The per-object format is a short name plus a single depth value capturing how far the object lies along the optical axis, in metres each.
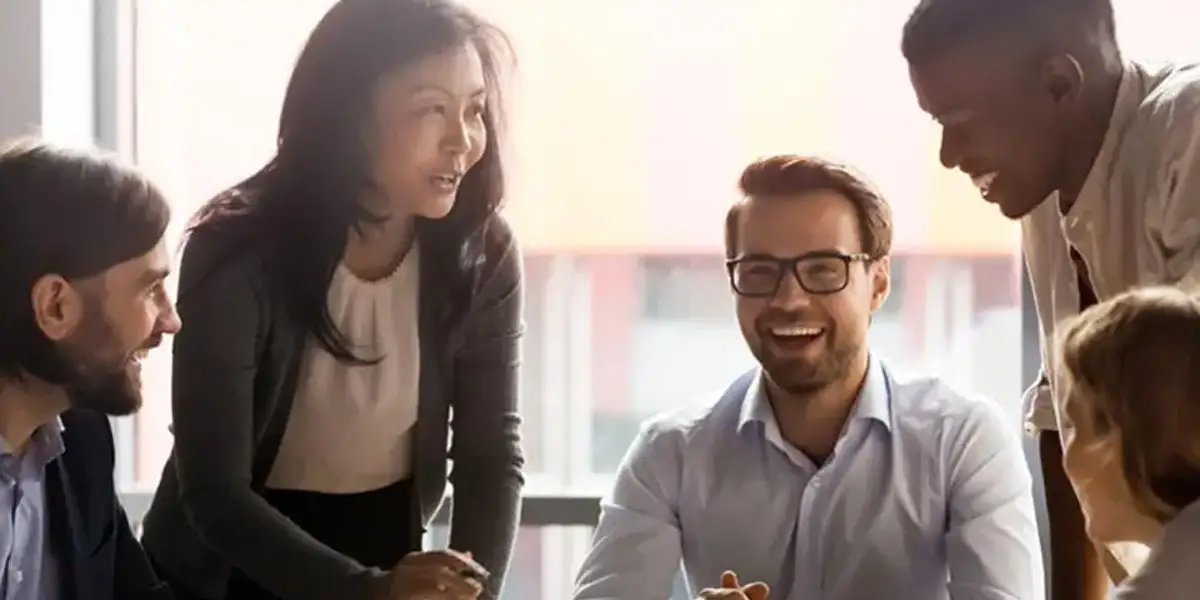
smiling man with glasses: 3.13
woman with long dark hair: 3.02
